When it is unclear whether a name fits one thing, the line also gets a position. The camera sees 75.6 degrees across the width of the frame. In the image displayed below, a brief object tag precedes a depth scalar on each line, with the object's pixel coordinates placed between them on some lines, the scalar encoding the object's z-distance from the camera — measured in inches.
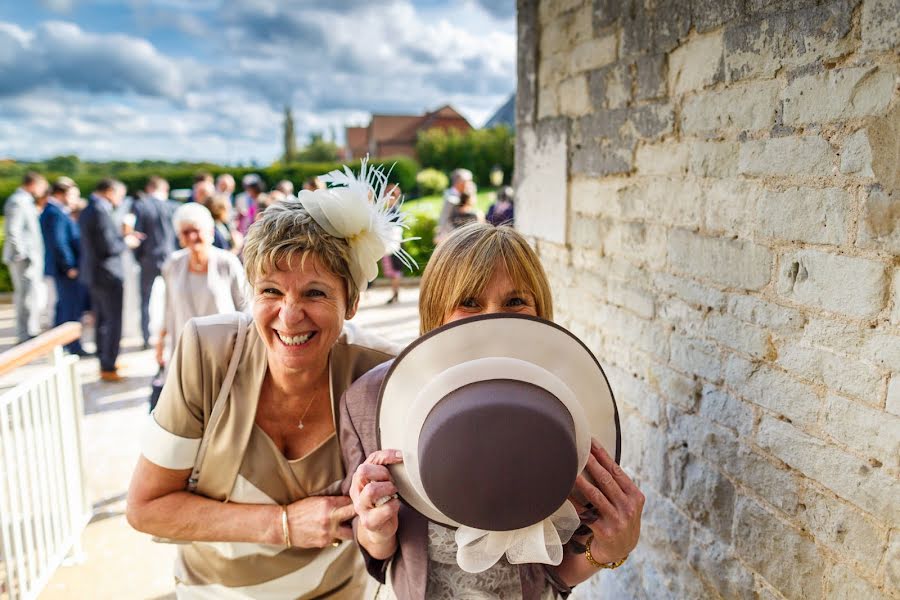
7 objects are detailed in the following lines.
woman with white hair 155.5
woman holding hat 41.2
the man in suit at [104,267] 257.3
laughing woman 64.2
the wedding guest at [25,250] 283.3
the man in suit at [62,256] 281.0
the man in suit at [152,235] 277.7
